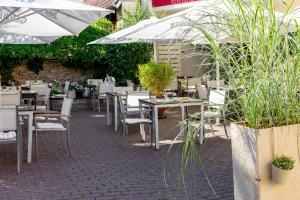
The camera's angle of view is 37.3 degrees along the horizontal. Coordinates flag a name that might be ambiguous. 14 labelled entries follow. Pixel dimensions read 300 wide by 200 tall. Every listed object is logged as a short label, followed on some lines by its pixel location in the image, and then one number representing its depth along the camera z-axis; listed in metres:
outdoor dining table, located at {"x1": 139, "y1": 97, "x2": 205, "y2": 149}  7.12
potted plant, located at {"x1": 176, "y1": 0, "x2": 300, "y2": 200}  3.22
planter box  3.31
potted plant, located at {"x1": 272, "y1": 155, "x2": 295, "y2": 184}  3.28
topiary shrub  7.96
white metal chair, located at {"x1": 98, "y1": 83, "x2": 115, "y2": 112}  11.88
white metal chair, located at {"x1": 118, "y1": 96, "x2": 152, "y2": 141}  7.57
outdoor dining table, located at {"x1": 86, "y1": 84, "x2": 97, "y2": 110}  13.07
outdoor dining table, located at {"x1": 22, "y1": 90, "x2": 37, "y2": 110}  9.92
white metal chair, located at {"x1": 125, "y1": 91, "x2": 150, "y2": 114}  8.43
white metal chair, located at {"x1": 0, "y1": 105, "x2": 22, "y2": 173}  5.68
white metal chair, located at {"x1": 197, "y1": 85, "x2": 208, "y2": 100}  9.88
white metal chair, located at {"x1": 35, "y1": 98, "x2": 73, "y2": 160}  6.55
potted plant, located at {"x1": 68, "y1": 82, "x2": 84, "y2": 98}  15.05
